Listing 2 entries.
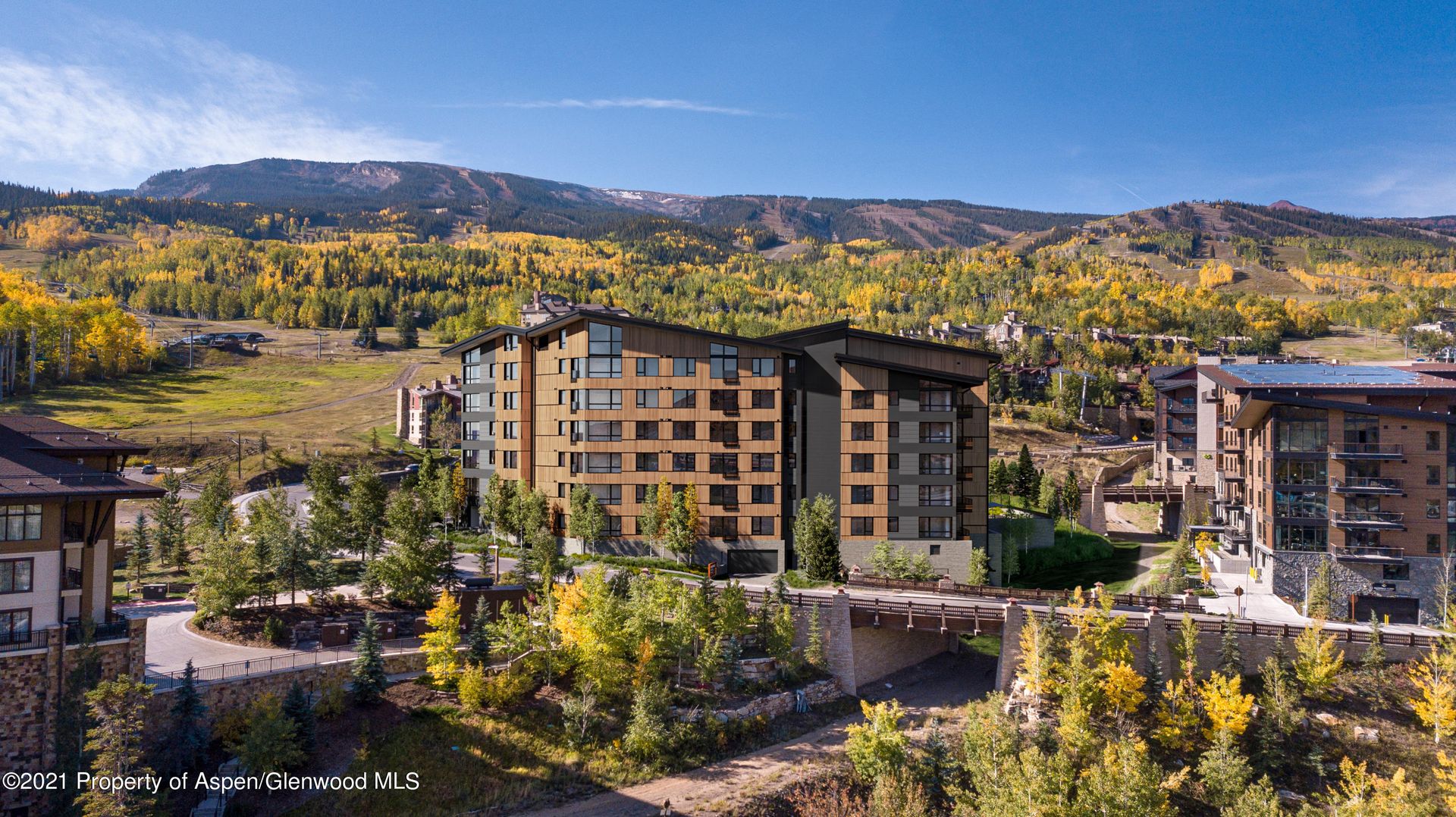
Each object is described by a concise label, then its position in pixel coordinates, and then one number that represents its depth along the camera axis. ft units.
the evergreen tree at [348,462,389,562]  178.60
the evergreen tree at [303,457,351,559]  162.50
